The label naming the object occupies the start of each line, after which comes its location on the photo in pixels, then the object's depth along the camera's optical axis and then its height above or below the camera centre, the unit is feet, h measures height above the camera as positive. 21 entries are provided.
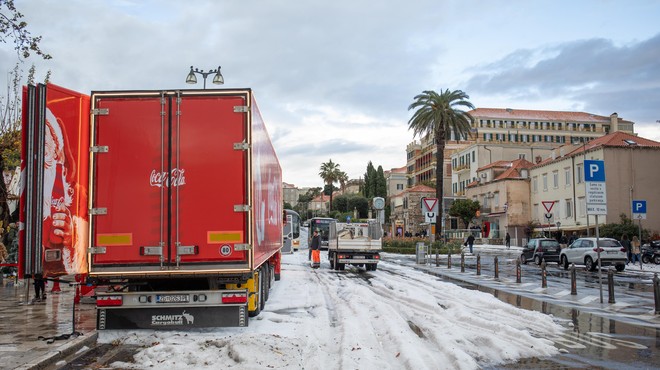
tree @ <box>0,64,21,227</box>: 61.31 +8.89
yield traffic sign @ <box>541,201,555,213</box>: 100.05 +2.17
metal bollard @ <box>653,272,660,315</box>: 42.78 -5.54
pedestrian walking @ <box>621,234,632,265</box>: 105.50 -5.10
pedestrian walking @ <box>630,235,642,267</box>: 104.63 -5.19
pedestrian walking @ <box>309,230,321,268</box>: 92.43 -4.54
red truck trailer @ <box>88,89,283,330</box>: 29.58 +0.95
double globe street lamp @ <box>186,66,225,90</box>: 70.08 +17.42
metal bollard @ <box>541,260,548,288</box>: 62.13 -6.24
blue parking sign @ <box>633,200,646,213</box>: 88.28 +1.48
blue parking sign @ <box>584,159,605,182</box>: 51.11 +4.01
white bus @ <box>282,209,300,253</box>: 154.92 -3.30
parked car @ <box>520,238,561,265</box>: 108.06 -5.93
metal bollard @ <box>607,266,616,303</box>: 48.64 -5.97
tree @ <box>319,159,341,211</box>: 372.70 +30.08
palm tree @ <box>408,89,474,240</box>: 158.40 +28.02
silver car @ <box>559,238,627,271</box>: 90.07 -5.62
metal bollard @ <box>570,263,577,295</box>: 55.64 -6.14
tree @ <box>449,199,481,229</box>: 248.73 +4.16
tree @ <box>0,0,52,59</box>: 34.30 +11.10
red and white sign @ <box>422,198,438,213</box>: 94.47 +2.45
